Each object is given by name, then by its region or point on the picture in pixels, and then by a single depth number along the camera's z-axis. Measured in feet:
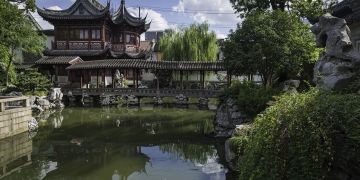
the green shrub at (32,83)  93.91
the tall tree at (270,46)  52.29
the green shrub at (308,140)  15.79
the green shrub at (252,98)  46.44
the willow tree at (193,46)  130.92
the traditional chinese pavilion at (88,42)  122.61
